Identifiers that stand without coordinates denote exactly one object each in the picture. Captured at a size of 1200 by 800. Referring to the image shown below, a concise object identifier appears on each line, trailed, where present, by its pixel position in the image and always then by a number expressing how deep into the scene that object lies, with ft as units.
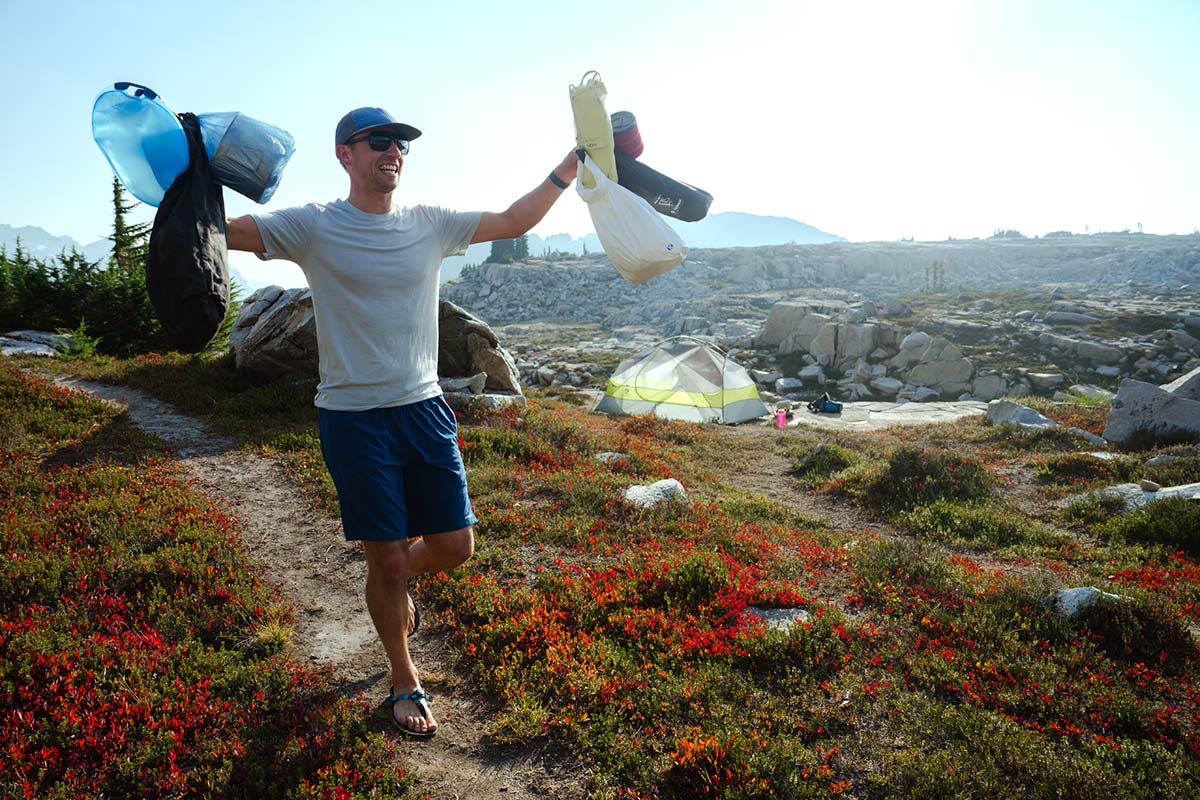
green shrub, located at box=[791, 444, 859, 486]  41.29
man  12.21
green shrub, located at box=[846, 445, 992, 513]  33.86
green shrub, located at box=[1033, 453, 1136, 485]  35.83
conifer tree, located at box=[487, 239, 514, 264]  357.47
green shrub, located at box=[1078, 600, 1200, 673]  17.10
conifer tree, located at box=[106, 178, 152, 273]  72.76
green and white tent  68.59
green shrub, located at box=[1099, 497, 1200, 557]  25.99
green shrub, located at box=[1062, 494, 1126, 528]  30.32
